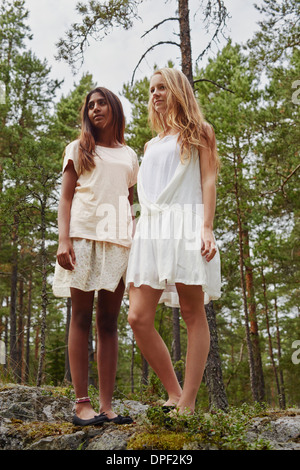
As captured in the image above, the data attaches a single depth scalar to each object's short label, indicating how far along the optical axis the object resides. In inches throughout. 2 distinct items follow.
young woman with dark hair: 112.7
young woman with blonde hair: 104.0
